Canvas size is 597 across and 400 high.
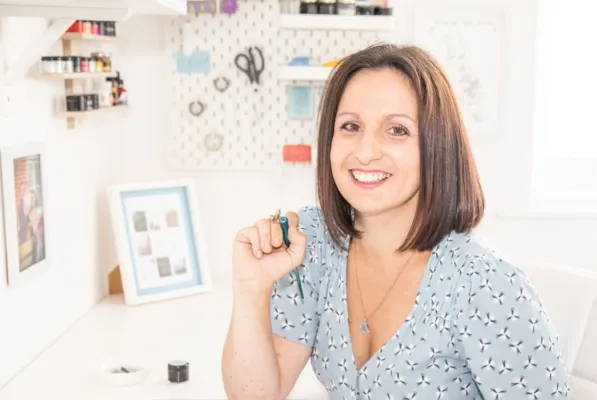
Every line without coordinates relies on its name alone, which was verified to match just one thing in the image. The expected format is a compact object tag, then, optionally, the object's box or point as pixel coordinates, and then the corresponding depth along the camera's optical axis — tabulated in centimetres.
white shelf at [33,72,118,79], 187
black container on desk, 173
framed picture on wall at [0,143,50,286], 167
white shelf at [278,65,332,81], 249
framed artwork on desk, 236
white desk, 168
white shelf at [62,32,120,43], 201
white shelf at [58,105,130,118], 202
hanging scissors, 260
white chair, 148
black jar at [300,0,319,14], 246
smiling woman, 125
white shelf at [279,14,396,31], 245
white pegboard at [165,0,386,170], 260
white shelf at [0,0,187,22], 149
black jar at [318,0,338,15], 245
